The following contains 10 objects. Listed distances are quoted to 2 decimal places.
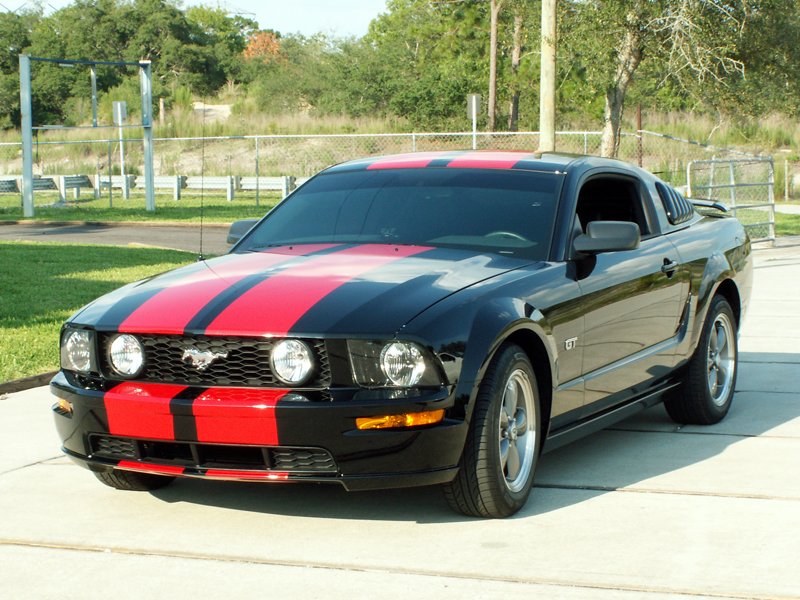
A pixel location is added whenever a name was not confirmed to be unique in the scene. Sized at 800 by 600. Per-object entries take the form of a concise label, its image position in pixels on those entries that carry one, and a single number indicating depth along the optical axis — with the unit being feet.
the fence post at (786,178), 127.34
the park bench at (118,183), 117.50
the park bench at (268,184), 113.50
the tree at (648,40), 89.56
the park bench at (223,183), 115.85
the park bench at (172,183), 115.96
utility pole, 62.34
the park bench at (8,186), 120.98
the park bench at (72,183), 110.93
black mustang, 16.17
